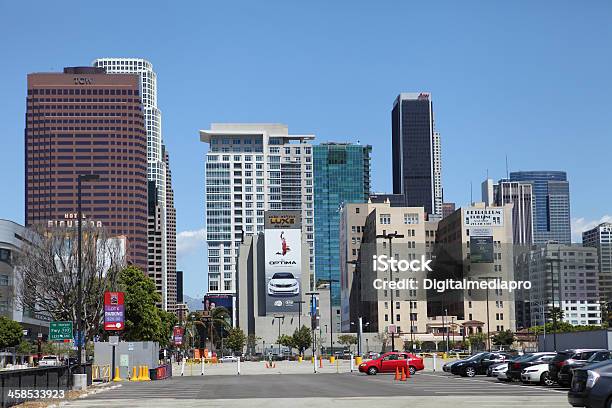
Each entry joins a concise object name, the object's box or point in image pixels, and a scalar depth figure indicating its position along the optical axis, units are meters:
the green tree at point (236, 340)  189.66
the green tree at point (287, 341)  179.14
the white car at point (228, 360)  143.00
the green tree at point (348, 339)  178.96
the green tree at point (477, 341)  160.88
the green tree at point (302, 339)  176.00
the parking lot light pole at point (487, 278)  190.11
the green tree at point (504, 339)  165.25
